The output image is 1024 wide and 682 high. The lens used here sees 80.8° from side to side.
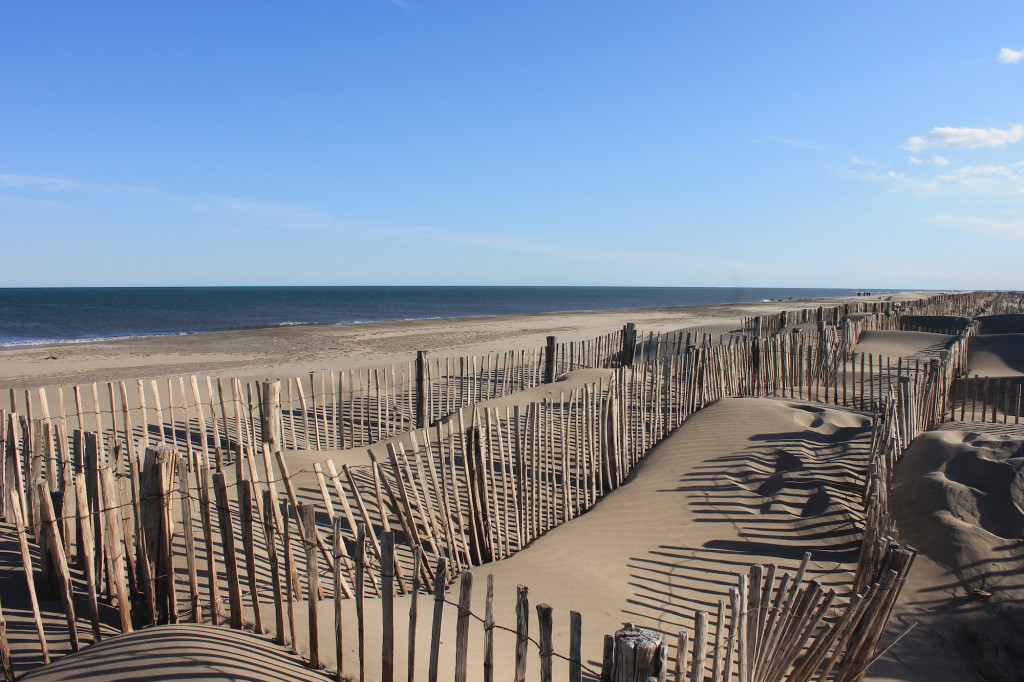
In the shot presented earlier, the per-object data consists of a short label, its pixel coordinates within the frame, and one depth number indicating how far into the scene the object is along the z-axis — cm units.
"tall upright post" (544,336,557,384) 1075
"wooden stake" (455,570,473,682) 222
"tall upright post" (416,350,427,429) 859
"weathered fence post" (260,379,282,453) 646
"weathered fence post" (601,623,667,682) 189
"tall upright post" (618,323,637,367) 1239
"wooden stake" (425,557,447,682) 228
